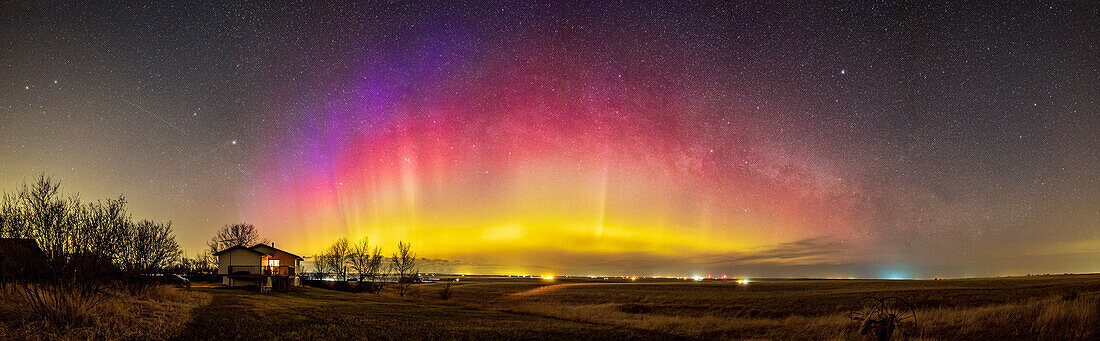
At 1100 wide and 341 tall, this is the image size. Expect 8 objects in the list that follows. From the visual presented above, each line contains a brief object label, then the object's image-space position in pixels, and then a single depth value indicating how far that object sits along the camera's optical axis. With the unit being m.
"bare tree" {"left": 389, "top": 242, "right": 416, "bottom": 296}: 84.04
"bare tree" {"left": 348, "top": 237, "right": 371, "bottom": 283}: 92.46
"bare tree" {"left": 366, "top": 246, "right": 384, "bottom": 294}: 85.86
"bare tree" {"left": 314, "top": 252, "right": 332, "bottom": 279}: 113.30
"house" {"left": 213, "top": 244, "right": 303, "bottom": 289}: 54.94
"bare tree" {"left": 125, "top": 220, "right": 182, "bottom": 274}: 28.48
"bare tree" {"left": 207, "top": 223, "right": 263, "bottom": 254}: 90.94
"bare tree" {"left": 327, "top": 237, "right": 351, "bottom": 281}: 100.56
